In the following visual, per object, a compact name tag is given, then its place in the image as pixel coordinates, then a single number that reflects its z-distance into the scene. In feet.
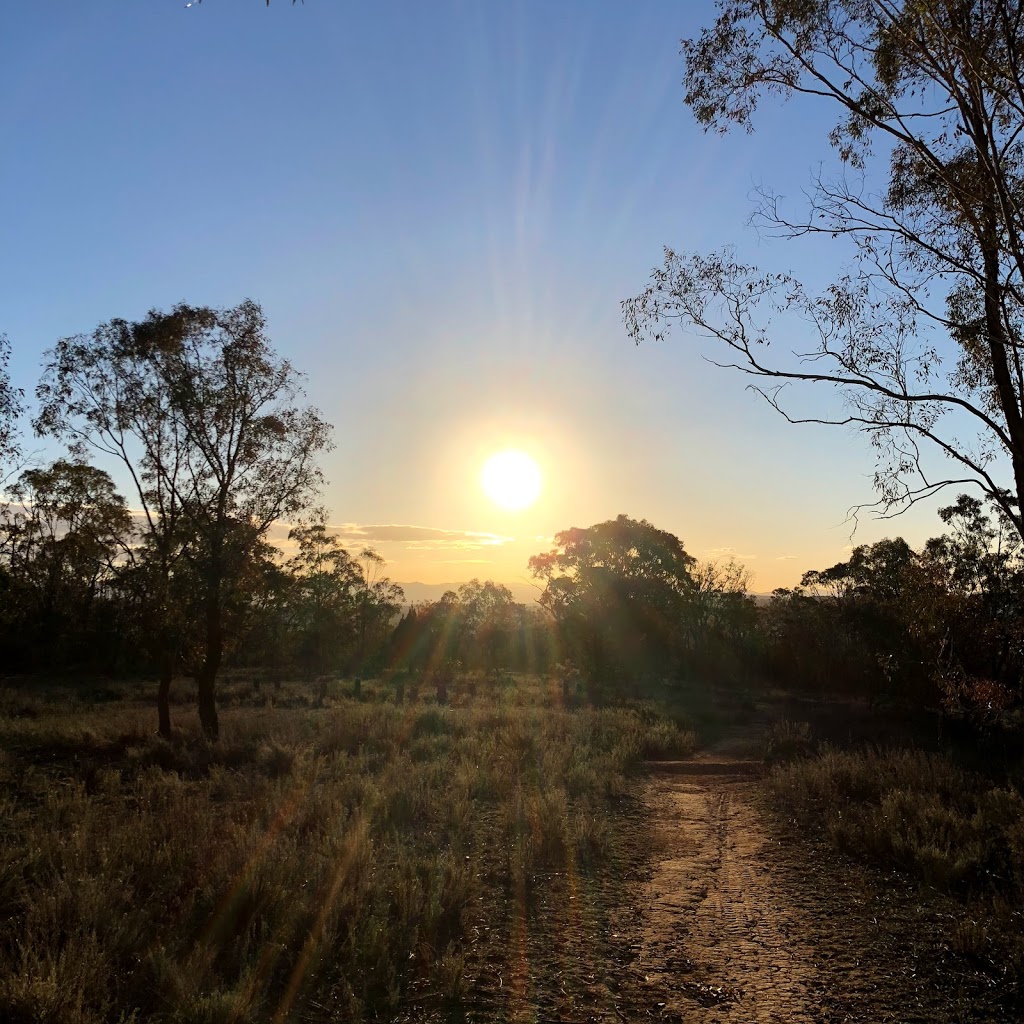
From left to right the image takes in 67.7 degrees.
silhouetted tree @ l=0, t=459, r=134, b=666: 58.85
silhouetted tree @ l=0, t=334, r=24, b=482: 48.41
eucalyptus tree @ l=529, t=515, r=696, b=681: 148.87
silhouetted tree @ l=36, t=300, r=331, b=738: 58.39
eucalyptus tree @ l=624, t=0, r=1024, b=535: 30.73
